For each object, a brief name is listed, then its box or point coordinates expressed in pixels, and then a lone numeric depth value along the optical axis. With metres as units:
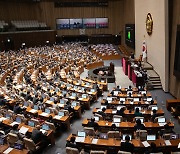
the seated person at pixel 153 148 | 5.92
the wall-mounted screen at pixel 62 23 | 31.74
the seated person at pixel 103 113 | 8.35
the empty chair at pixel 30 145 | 6.50
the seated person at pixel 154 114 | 8.10
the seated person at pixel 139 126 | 7.17
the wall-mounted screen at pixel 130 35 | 22.01
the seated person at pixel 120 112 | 8.44
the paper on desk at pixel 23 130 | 7.19
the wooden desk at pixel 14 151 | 6.14
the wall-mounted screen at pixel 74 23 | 31.90
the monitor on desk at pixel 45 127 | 7.47
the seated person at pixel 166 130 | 6.92
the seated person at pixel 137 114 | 8.30
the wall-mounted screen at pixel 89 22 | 32.11
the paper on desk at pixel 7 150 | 6.13
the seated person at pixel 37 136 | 6.91
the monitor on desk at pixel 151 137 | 6.44
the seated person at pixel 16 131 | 6.86
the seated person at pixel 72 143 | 6.38
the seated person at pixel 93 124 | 7.52
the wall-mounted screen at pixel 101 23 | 32.31
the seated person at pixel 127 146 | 6.06
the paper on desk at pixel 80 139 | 6.66
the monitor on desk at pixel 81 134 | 6.84
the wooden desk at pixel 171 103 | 9.80
